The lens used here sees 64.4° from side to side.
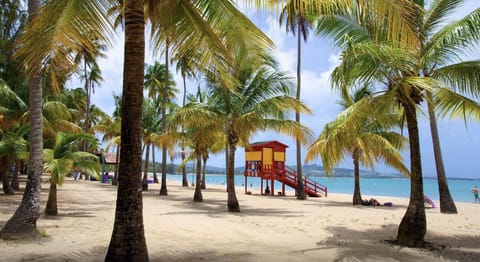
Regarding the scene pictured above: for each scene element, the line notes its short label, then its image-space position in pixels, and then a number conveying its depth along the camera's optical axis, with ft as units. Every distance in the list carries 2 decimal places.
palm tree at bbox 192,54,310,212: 47.55
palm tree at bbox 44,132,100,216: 30.25
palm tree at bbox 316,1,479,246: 24.89
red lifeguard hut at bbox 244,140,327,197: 89.04
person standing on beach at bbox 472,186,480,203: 84.99
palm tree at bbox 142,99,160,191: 100.01
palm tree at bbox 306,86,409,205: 28.81
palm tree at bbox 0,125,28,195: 43.39
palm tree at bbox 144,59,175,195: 127.44
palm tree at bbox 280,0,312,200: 77.77
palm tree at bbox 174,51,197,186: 116.57
